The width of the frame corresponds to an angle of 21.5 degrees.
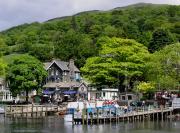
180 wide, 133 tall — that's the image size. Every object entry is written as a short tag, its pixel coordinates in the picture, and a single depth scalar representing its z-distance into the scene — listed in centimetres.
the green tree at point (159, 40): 17225
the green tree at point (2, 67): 14450
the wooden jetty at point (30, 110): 10462
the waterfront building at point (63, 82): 13662
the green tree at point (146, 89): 11023
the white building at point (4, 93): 14850
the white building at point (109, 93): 12181
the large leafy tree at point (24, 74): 11881
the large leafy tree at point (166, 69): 10381
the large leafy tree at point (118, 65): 12144
